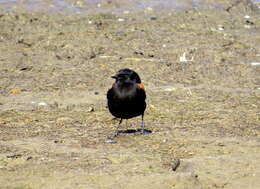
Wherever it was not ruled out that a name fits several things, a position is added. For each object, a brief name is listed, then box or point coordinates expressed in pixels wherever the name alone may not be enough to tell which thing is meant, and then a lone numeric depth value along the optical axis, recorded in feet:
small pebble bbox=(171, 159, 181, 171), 44.87
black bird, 52.49
